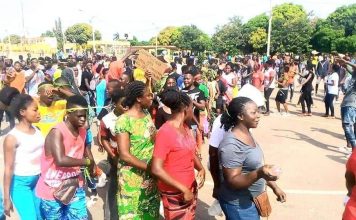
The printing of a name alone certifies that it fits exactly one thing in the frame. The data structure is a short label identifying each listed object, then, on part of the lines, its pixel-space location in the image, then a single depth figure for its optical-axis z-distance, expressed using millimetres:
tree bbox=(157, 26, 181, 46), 71188
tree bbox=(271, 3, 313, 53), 37156
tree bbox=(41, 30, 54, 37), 117288
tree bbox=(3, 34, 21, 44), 110062
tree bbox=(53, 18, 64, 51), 74125
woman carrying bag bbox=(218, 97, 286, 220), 2676
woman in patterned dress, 3102
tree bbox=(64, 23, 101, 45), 87094
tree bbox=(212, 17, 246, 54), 40188
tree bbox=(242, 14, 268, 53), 44562
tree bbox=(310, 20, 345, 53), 39375
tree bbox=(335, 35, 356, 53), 35378
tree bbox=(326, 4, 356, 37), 44203
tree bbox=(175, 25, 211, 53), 47750
